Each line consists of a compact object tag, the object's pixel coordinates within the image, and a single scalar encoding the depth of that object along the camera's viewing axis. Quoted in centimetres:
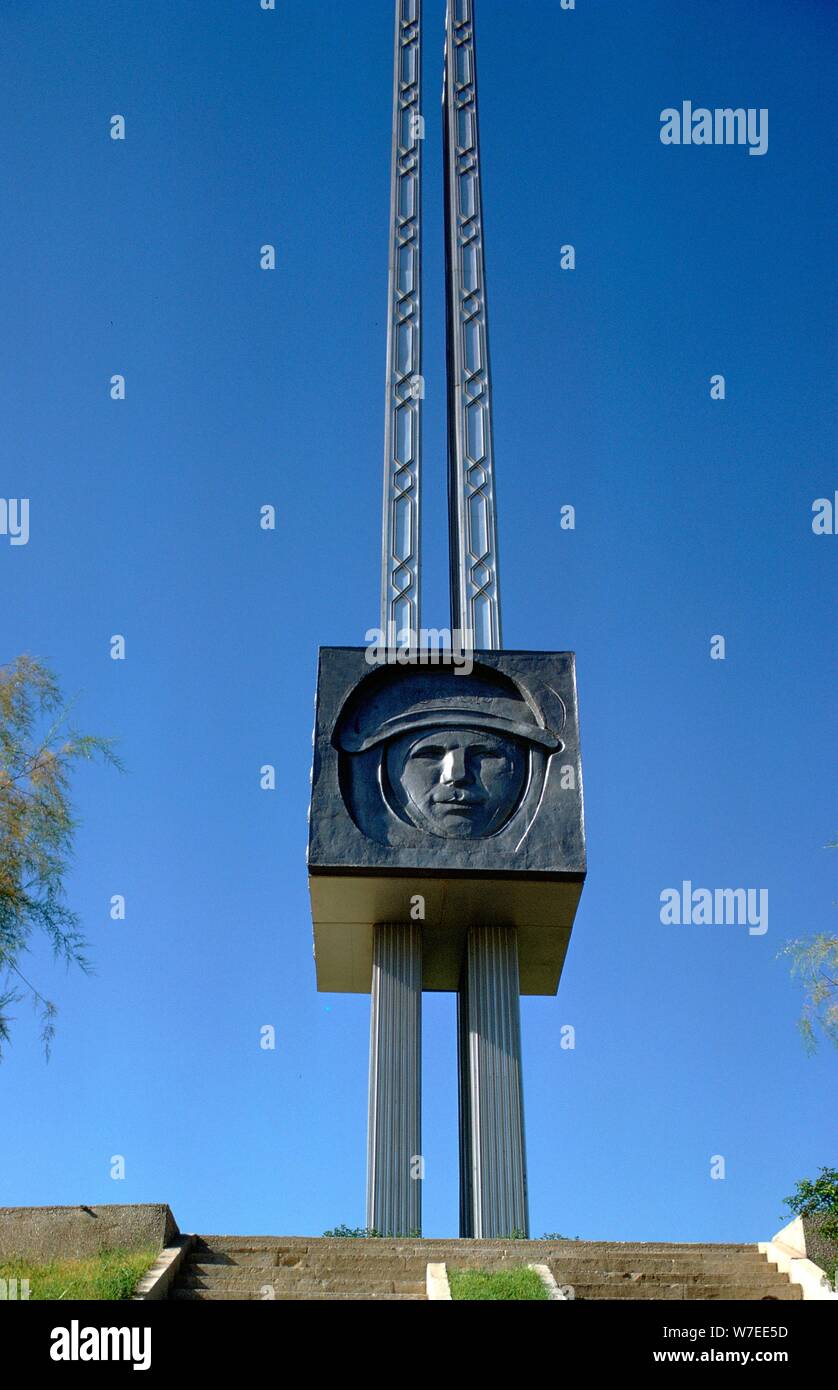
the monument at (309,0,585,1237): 1714
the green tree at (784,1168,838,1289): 1224
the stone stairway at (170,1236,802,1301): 1164
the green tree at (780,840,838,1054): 1355
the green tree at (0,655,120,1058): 1310
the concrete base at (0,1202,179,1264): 1205
